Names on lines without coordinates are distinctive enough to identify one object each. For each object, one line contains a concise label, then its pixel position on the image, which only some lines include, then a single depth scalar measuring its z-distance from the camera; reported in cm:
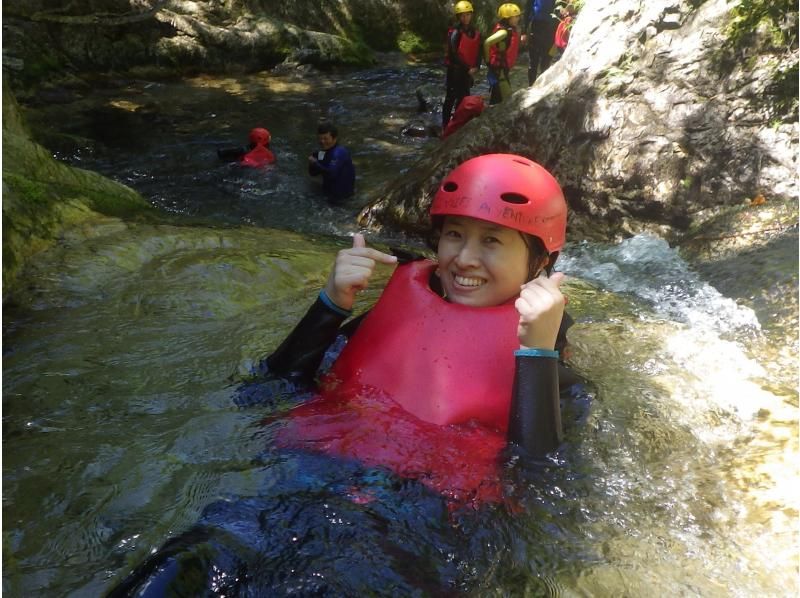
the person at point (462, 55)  997
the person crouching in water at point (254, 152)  941
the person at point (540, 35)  1091
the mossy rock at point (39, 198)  434
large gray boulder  562
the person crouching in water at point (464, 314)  275
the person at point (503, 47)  963
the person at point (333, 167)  822
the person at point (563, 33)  1009
